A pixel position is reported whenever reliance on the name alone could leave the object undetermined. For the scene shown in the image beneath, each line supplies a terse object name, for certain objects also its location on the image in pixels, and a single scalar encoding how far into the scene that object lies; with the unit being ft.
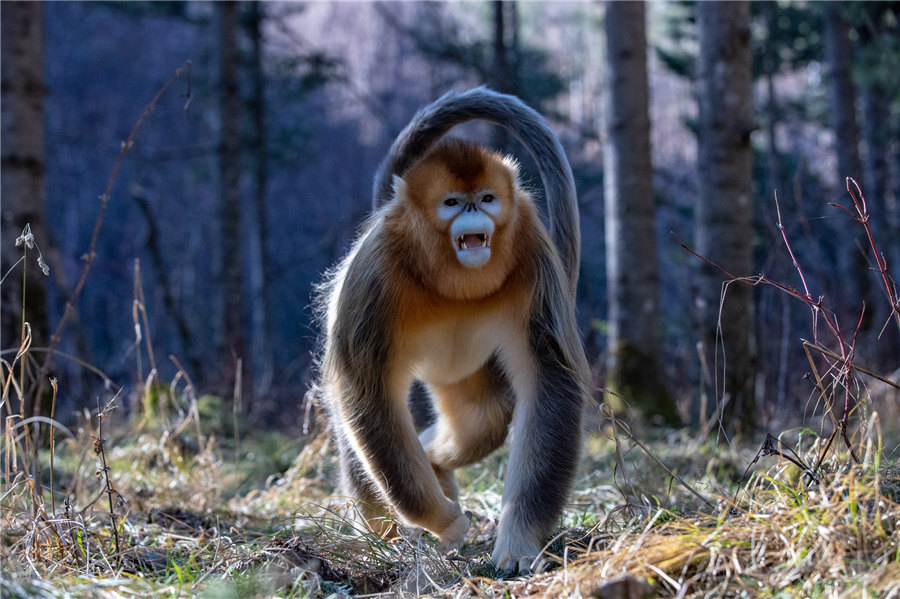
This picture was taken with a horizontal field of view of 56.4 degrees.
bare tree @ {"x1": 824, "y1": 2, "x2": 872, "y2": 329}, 36.50
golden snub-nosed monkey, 8.54
